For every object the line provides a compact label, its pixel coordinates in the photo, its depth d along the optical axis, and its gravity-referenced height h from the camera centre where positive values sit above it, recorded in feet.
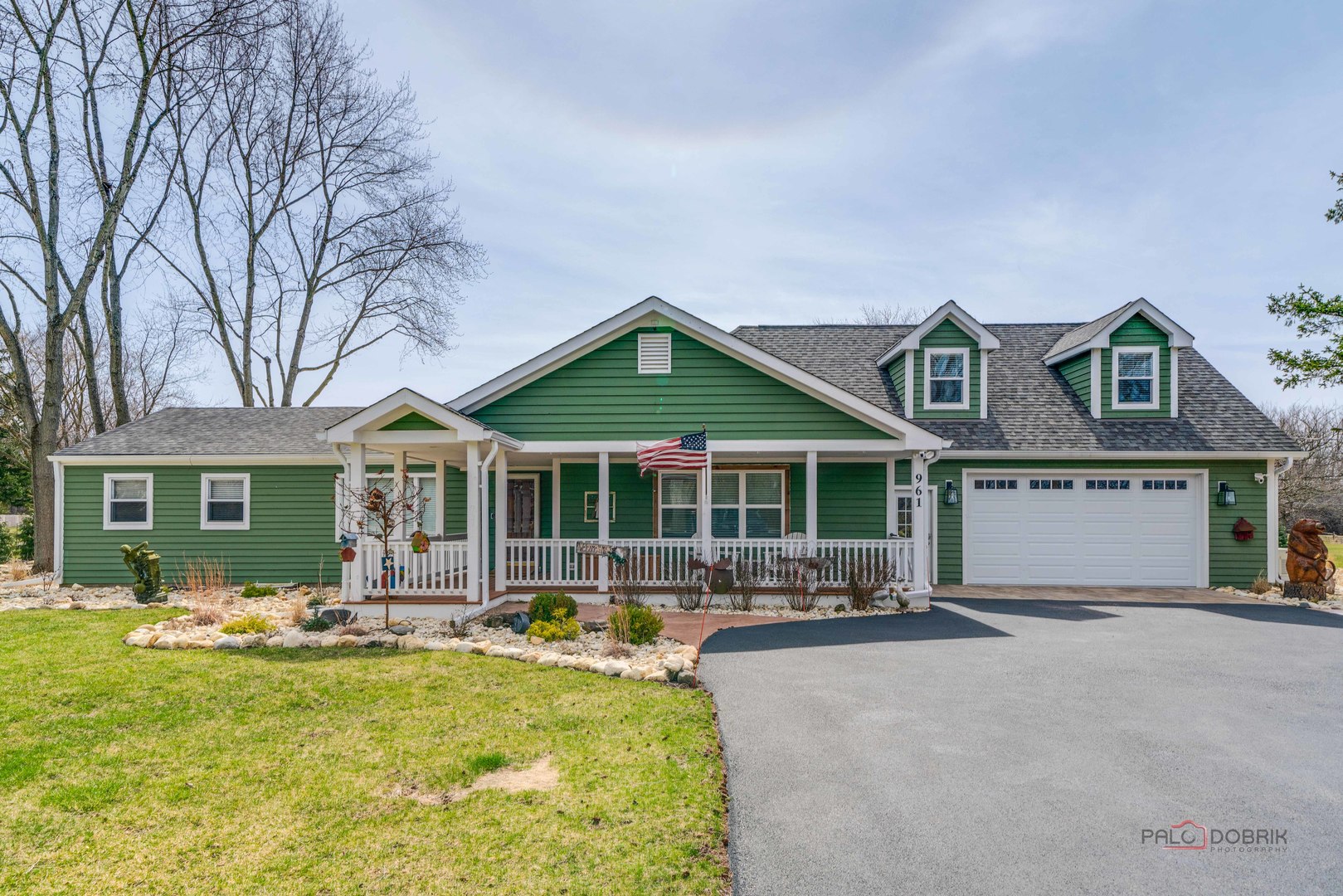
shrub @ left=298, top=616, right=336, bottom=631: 29.17 -6.23
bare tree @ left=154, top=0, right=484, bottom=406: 69.00 +30.65
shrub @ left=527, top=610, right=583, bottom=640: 27.76 -6.13
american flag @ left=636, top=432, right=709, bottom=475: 33.91 +1.13
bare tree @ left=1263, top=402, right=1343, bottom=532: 76.61 +1.00
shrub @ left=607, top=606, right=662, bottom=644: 26.73 -5.67
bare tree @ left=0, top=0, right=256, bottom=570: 51.70 +25.99
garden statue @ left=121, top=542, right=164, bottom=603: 38.17 -5.22
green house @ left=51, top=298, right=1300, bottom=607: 38.37 +0.36
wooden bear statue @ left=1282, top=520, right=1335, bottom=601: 40.04 -4.98
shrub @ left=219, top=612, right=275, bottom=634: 28.30 -6.13
